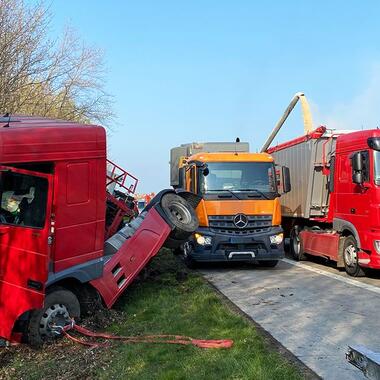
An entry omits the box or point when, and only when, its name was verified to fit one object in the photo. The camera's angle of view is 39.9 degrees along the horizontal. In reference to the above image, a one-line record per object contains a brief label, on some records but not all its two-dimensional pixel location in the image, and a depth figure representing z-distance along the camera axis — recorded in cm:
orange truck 1147
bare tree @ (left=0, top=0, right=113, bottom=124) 1648
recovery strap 574
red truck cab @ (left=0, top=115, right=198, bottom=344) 561
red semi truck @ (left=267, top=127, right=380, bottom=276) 1024
